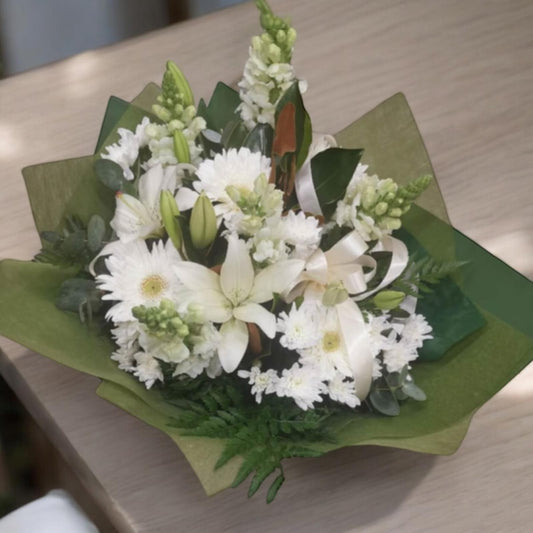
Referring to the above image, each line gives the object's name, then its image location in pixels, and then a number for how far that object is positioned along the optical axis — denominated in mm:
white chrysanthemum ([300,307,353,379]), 2130
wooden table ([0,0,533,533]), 2244
